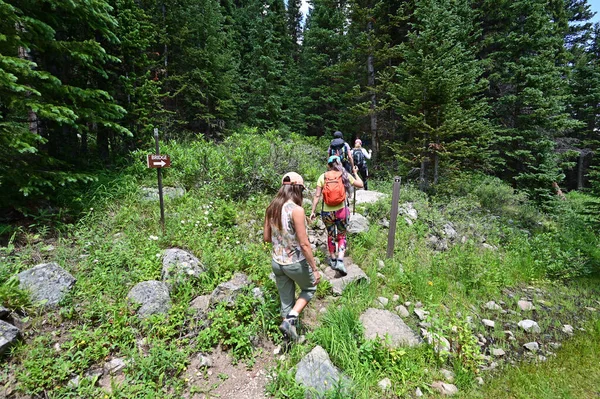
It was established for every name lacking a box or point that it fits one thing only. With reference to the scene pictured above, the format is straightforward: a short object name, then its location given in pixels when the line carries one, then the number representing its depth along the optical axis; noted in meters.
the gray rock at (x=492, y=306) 4.52
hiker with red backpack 4.38
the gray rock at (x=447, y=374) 3.06
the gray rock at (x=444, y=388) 2.91
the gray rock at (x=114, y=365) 2.87
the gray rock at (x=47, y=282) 3.42
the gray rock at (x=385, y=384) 2.87
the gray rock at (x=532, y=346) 3.65
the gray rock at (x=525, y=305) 4.61
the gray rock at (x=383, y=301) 4.15
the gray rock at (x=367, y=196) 7.63
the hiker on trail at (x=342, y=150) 6.23
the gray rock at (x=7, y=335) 2.77
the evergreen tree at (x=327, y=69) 17.78
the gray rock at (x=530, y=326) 4.03
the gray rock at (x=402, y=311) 4.00
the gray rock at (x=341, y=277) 4.32
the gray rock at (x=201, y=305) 3.59
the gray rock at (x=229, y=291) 3.69
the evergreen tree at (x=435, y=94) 9.13
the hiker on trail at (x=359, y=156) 7.61
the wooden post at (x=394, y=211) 5.12
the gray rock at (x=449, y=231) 7.03
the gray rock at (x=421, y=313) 3.95
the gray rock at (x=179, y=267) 3.93
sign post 4.80
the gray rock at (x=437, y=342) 3.30
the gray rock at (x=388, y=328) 3.39
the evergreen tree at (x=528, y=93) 12.01
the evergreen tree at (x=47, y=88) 4.16
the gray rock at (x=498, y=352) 3.53
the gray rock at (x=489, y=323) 4.07
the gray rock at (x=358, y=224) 6.09
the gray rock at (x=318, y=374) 2.70
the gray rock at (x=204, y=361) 3.07
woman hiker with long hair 3.08
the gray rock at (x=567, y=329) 4.03
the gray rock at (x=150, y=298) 3.49
